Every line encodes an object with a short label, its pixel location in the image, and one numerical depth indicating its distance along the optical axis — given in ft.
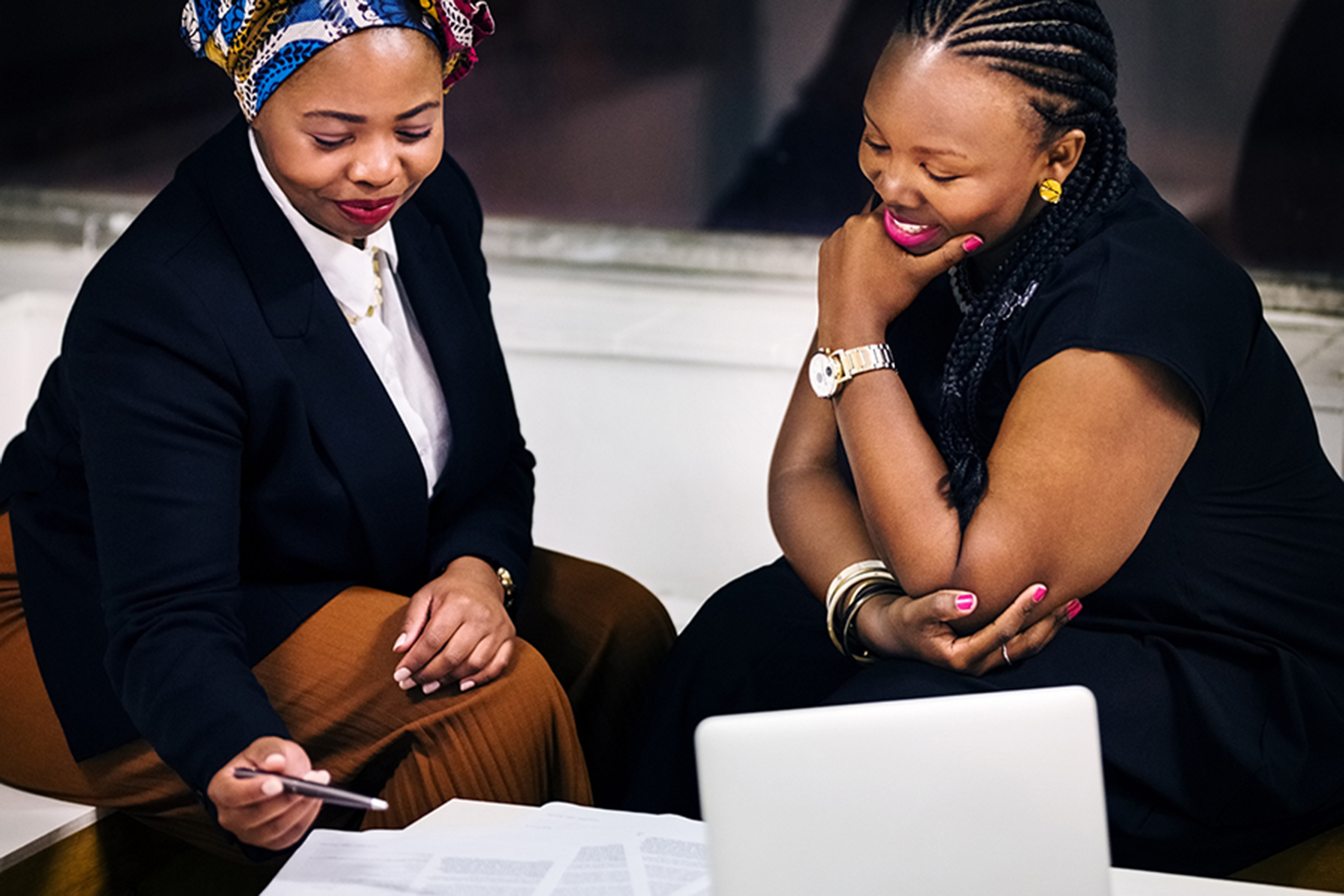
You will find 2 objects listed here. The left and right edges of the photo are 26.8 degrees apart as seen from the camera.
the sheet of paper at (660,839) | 6.34
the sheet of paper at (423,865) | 6.32
